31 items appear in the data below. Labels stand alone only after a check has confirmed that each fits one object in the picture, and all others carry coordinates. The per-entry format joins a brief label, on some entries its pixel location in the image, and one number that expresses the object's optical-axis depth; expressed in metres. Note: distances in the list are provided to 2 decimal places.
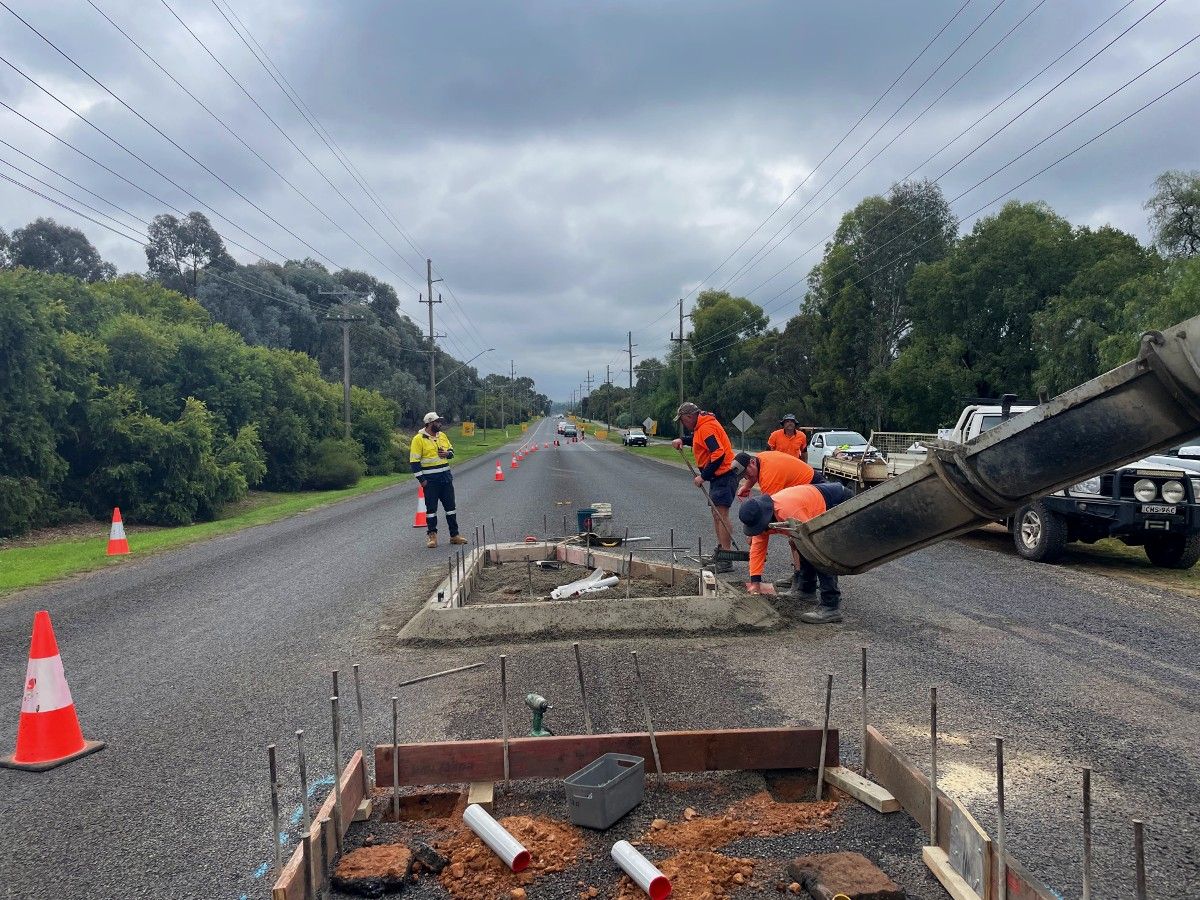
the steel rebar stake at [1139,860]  2.31
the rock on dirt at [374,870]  3.31
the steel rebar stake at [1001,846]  2.86
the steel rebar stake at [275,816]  2.97
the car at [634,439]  64.06
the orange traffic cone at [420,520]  15.33
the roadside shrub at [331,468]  31.83
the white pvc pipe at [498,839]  3.39
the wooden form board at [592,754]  4.23
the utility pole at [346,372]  36.03
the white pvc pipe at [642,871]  3.12
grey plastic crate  3.74
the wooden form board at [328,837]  2.99
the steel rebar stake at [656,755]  4.24
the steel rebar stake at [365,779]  4.00
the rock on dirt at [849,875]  3.11
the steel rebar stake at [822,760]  4.12
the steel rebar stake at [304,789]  3.10
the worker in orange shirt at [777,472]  7.61
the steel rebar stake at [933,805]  3.47
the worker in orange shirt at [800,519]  6.70
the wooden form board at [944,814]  2.87
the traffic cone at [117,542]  13.32
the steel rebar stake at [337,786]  3.47
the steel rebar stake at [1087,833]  2.54
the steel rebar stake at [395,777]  3.94
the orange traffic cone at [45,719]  4.82
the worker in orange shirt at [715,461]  10.00
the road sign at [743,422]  37.56
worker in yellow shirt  12.27
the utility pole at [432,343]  48.48
